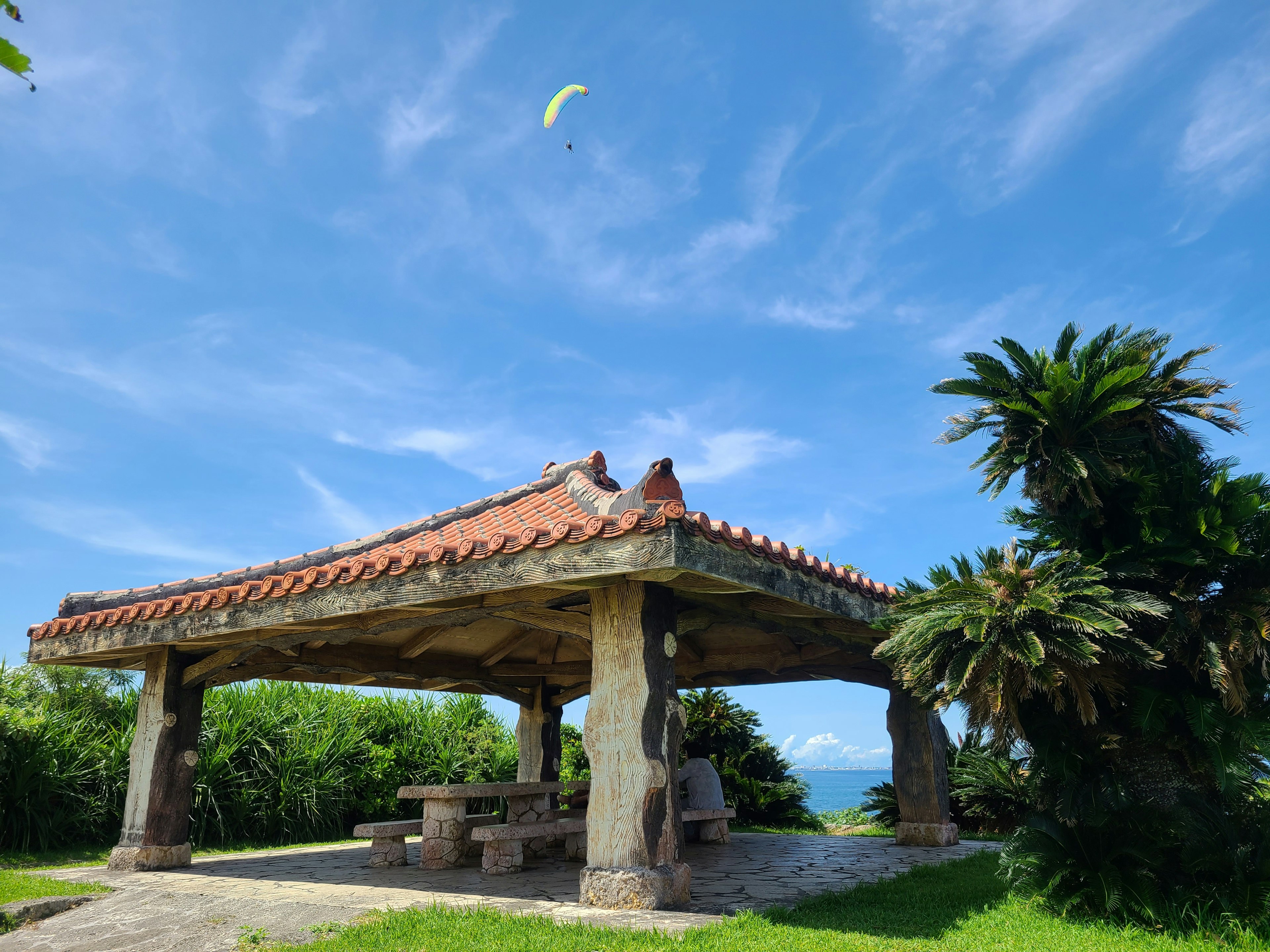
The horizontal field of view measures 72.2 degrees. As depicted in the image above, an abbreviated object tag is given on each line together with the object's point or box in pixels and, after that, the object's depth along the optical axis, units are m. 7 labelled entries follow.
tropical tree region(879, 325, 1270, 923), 5.48
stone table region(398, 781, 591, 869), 8.82
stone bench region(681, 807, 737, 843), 10.80
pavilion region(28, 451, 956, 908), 5.88
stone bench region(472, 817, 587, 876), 8.07
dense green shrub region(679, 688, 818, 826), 14.43
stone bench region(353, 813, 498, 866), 8.77
